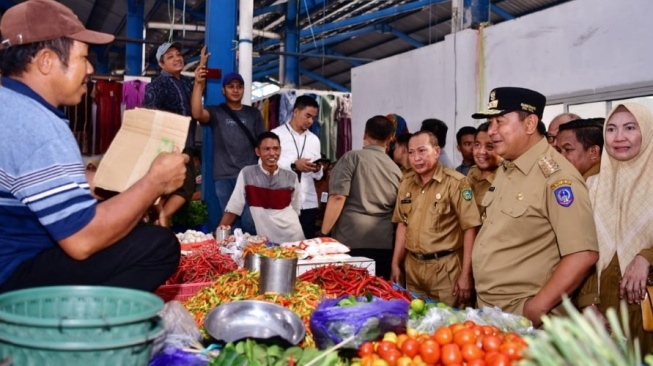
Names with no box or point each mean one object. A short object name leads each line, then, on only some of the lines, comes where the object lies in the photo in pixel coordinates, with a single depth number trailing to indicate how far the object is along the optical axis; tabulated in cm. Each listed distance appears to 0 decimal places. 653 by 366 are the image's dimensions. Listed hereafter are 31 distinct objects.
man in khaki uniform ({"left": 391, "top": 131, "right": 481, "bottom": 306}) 422
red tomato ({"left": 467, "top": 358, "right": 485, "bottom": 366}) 218
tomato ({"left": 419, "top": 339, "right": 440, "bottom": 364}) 228
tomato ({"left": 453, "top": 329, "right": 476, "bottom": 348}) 231
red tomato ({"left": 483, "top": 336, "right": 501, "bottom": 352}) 227
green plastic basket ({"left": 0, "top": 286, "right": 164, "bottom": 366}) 175
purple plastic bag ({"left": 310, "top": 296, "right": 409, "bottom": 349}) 249
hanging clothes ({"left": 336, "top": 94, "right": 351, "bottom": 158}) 1088
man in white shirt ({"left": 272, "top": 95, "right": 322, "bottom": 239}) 649
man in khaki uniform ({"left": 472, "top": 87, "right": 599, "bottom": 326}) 305
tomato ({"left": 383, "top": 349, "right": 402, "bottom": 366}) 227
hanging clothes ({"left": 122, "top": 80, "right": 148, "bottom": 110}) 912
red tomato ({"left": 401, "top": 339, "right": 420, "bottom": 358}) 233
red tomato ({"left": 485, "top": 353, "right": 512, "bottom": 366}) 213
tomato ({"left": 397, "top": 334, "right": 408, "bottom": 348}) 243
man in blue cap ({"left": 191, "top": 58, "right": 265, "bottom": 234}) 643
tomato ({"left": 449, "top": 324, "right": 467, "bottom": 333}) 242
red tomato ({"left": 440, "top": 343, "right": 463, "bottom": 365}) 224
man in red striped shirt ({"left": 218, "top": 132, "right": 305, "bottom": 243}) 564
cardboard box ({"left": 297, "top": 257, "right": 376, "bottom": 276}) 423
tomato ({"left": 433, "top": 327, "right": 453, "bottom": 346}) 236
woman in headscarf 328
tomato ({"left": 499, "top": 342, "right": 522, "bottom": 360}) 219
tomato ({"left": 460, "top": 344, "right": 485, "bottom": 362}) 224
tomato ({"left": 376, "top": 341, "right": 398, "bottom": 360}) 232
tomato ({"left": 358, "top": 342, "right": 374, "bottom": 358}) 238
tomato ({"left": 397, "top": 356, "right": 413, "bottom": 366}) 223
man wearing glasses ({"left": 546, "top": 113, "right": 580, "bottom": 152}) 525
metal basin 262
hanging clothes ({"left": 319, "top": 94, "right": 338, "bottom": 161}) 1076
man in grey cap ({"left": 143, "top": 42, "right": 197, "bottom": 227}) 591
